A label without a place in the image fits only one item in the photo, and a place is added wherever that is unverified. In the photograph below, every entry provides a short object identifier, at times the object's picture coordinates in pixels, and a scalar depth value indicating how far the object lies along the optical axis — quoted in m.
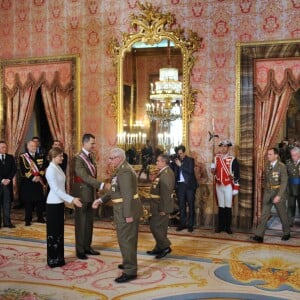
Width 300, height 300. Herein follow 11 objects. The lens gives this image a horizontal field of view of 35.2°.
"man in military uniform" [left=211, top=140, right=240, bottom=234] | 7.21
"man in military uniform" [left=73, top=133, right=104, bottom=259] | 5.66
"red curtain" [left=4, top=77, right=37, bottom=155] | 8.87
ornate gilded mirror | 7.77
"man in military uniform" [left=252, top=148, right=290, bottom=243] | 6.53
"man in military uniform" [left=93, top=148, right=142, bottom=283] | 4.82
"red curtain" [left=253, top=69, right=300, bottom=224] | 7.31
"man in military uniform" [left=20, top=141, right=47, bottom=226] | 7.72
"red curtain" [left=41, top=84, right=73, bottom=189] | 8.55
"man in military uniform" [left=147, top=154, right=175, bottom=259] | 5.79
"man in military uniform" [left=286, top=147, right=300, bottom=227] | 7.56
